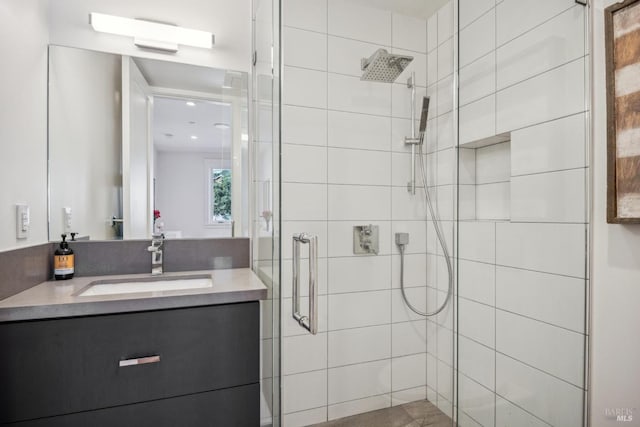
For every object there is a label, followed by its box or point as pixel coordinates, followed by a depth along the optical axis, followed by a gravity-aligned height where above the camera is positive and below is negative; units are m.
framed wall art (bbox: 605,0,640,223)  1.06 +0.34
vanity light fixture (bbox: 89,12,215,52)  1.59 +0.91
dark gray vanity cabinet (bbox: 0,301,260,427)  1.00 -0.52
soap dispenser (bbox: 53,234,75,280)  1.44 -0.23
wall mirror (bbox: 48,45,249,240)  1.56 +0.33
